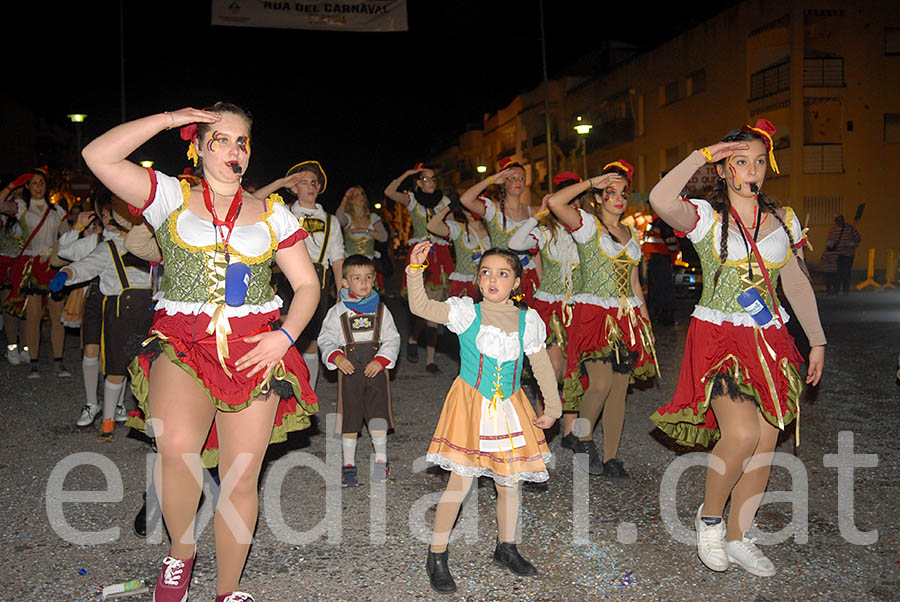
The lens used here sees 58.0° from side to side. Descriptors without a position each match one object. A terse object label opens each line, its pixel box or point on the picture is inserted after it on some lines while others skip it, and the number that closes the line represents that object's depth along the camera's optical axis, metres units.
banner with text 15.81
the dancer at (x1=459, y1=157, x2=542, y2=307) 7.30
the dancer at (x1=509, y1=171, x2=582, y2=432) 6.00
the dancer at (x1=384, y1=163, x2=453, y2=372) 9.70
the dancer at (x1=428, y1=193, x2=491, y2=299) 8.88
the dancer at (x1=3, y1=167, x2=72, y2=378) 9.34
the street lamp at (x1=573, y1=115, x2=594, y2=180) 24.44
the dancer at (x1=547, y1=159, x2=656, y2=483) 5.51
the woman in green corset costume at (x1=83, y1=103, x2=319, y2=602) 3.20
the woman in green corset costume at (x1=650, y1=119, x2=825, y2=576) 3.89
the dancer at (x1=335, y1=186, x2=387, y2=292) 9.40
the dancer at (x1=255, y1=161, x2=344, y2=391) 7.30
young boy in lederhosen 5.53
